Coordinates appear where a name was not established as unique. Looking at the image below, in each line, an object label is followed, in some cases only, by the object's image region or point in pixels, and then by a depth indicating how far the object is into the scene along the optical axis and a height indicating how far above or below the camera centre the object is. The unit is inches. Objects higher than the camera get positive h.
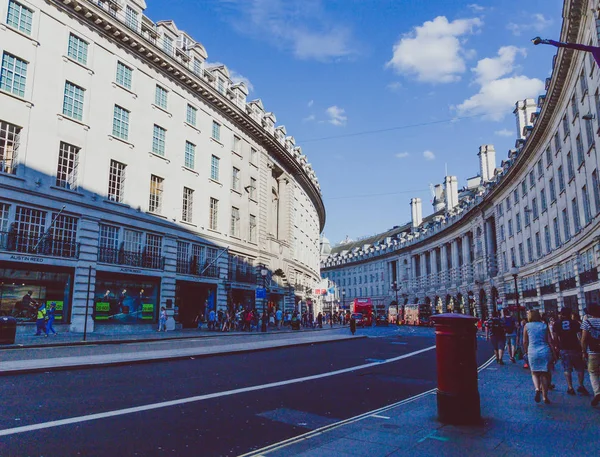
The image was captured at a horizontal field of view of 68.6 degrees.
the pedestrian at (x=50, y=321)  832.9 -39.0
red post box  239.9 -37.7
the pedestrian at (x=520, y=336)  520.7 -49.1
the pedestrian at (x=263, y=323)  1295.5 -62.7
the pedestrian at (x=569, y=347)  362.0 -36.2
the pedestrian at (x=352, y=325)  1229.3 -63.5
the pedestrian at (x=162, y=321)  1111.6 -50.3
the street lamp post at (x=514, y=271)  1332.4 +95.9
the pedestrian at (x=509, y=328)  595.5 -34.7
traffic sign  1273.4 +24.6
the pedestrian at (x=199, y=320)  1307.8 -55.9
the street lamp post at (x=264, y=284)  1300.4 +62.8
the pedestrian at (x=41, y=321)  803.4 -37.6
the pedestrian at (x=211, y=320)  1257.4 -53.1
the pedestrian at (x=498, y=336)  589.9 -44.3
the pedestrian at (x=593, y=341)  309.9 -27.3
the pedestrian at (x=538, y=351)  312.0 -34.9
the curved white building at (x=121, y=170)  874.1 +327.4
